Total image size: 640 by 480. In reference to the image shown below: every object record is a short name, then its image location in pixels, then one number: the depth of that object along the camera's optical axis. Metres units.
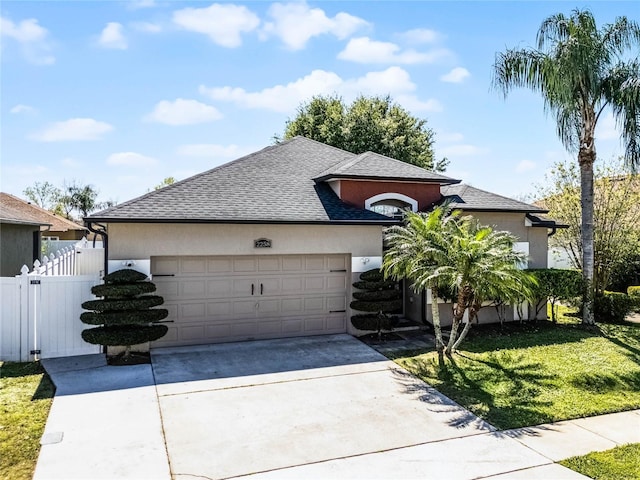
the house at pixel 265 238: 10.60
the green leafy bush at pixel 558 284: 13.55
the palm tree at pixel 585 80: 12.53
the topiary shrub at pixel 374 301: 11.70
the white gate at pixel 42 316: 9.48
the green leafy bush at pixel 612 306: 14.69
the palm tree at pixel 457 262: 9.44
